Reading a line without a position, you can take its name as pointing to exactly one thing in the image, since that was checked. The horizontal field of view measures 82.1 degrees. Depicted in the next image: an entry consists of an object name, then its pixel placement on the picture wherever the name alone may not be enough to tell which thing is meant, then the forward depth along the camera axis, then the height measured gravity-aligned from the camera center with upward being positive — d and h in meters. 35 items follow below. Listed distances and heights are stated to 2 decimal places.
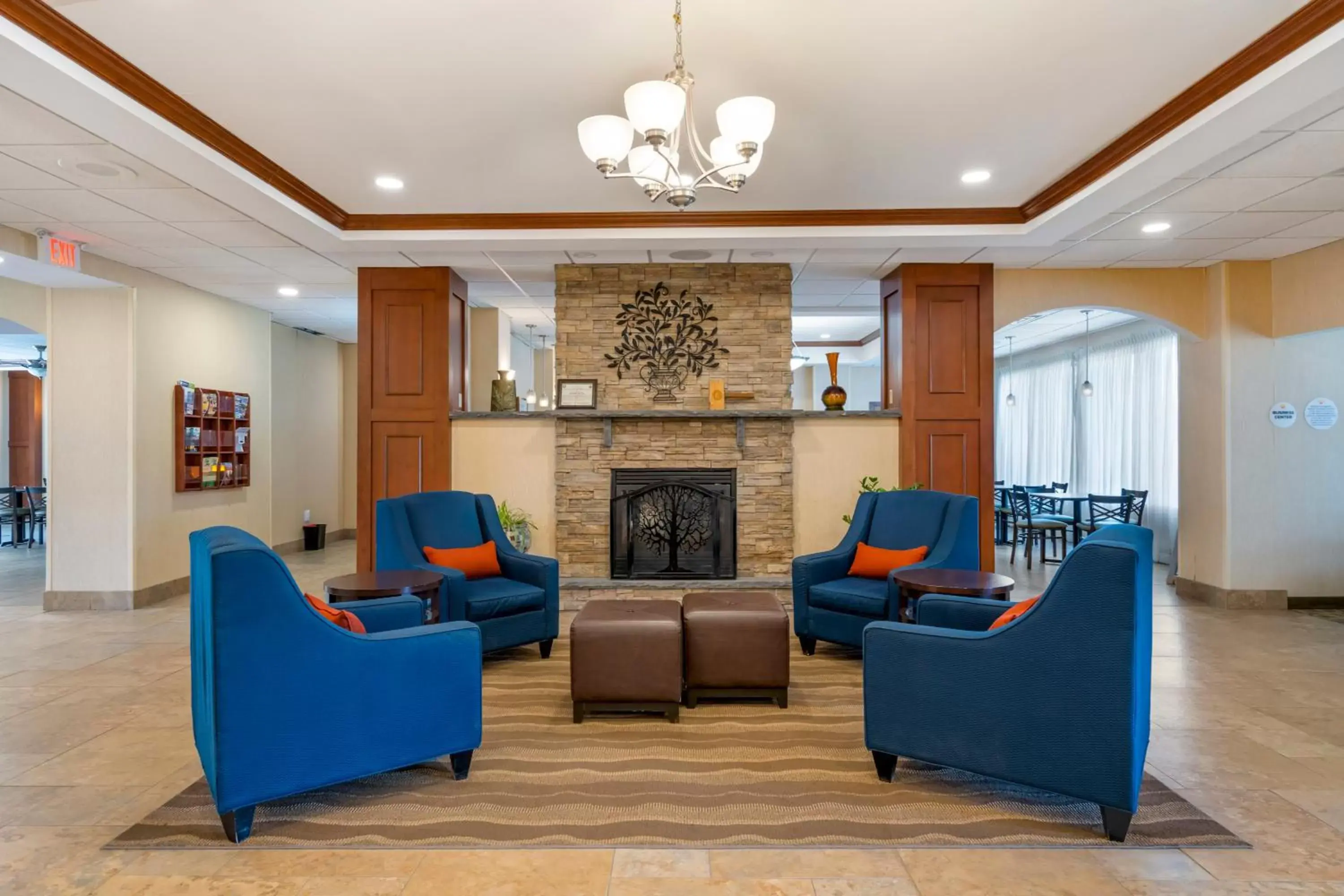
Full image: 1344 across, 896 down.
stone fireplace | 6.20 -0.02
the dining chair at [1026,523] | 8.12 -0.84
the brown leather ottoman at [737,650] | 3.55 -0.95
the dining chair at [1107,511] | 7.63 -0.68
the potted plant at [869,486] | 6.09 -0.33
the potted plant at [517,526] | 6.09 -0.65
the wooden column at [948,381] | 6.14 +0.50
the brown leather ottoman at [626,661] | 3.37 -0.95
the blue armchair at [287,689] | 2.29 -0.78
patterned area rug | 2.42 -1.23
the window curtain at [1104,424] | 8.07 +0.25
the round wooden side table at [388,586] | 3.76 -0.70
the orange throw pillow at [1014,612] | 2.68 -0.59
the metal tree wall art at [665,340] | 6.25 +0.85
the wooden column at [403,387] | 6.16 +0.47
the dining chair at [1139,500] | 7.63 -0.56
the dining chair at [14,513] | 10.23 -0.88
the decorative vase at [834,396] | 6.33 +0.40
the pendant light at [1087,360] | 8.91 +1.05
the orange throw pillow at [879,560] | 4.49 -0.68
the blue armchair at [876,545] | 4.27 -0.67
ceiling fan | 10.10 +1.08
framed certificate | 6.18 +0.40
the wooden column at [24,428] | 11.85 +0.29
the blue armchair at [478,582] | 4.21 -0.71
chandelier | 2.73 +1.19
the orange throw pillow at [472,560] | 4.54 -0.68
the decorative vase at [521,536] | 6.14 -0.73
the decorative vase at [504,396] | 6.48 +0.42
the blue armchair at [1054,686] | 2.30 -0.78
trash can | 9.20 -1.09
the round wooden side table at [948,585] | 3.76 -0.70
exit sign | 5.12 +1.32
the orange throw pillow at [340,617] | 2.73 -0.62
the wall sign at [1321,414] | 6.10 +0.23
